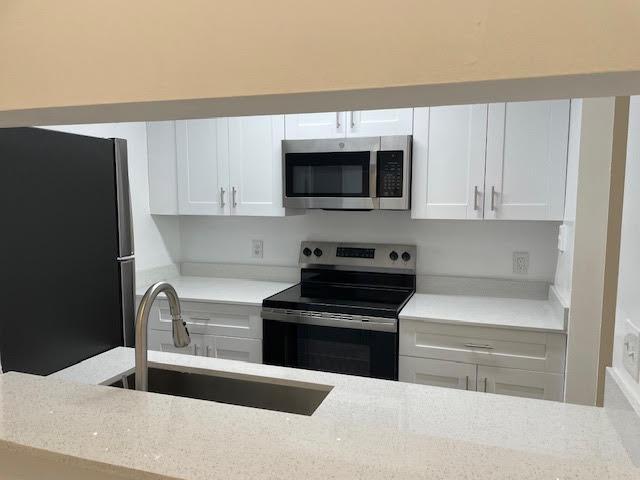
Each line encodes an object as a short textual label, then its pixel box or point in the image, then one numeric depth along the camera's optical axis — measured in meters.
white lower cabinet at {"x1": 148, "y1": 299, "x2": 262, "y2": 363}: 2.63
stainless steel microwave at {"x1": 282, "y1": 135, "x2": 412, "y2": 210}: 2.51
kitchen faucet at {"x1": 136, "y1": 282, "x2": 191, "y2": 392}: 1.14
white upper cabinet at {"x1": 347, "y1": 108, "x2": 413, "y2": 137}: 2.54
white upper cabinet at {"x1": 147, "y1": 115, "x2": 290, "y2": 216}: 2.83
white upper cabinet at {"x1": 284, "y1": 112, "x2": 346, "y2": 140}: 2.64
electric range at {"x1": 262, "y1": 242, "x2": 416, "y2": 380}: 2.36
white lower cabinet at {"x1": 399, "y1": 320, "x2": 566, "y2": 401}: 2.14
